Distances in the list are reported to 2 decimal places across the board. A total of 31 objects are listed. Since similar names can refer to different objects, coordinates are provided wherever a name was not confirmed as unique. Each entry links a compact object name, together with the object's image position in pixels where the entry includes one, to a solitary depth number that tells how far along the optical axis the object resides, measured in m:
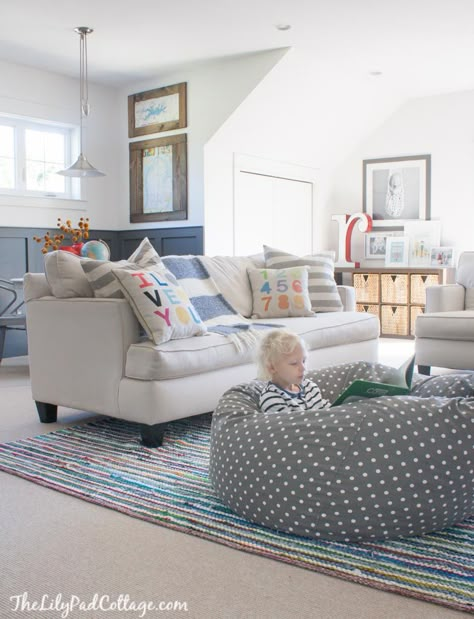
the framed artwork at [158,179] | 6.21
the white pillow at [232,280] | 4.18
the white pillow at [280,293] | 4.20
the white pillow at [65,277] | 3.28
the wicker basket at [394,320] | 6.88
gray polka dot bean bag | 1.86
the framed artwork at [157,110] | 6.22
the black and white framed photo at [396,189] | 7.24
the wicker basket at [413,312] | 6.82
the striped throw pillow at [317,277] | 4.49
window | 5.94
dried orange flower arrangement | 5.20
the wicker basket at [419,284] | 6.76
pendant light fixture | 5.09
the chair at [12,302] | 5.37
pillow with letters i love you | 2.95
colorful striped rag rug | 1.71
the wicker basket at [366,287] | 7.08
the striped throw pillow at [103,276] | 3.14
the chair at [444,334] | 4.32
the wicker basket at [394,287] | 6.91
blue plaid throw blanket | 3.63
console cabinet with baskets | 6.80
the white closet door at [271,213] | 6.46
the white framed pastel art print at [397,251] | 7.18
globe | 4.27
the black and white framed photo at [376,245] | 7.46
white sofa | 2.90
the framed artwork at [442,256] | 6.89
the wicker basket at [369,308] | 7.07
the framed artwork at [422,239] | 7.07
